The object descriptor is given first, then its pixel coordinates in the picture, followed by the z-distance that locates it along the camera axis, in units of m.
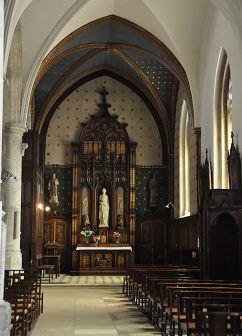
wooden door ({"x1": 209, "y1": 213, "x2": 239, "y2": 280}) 14.64
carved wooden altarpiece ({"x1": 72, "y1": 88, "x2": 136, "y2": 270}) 25.61
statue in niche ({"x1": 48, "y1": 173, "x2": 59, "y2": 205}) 25.50
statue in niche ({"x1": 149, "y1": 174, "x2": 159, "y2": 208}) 26.05
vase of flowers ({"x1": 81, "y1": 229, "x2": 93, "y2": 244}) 24.47
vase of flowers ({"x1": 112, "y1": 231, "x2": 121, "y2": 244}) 24.94
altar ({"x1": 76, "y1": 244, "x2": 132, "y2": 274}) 24.28
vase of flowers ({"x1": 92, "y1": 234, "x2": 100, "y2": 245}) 24.50
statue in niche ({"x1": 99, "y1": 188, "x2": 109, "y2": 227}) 25.50
